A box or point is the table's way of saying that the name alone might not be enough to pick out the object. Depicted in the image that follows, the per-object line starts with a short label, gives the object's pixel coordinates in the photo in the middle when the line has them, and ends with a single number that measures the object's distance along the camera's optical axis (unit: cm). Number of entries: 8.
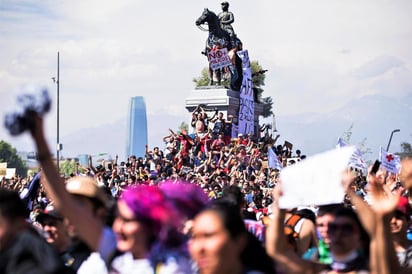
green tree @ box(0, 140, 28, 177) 13725
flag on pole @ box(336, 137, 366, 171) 1296
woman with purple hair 518
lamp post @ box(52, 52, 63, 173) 4867
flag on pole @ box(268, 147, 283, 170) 2673
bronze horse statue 3966
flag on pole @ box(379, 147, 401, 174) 1302
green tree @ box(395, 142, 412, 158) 6869
